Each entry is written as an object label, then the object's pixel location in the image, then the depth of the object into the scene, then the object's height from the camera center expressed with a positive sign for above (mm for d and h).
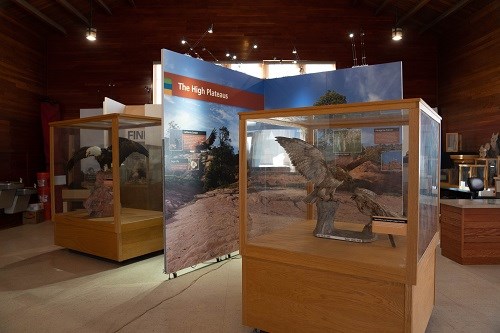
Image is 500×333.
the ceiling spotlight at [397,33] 7165 +2491
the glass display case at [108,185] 4363 -297
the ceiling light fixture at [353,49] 8305 +2524
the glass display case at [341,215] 1978 -364
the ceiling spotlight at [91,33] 7228 +2563
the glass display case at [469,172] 6127 -226
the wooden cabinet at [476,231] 4262 -849
